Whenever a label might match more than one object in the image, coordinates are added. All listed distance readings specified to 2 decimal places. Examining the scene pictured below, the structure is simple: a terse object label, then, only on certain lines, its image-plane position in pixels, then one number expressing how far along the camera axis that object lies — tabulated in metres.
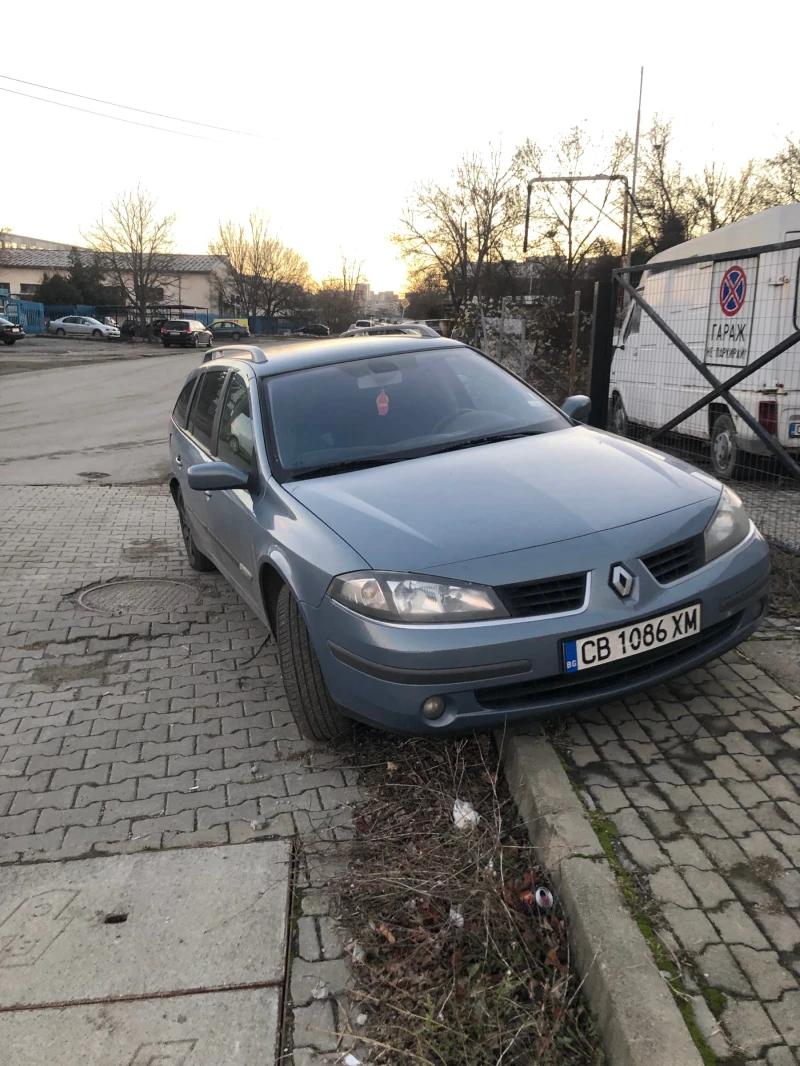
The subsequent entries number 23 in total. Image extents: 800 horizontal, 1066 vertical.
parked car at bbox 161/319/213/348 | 52.00
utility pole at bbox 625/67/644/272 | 33.83
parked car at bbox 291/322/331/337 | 72.26
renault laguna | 3.02
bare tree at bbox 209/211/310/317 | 85.06
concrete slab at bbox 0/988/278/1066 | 2.22
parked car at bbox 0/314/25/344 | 44.69
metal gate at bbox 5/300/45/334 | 57.97
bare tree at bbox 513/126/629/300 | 39.09
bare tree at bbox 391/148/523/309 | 43.28
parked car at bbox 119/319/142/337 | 58.94
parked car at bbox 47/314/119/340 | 57.56
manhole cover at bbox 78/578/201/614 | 5.73
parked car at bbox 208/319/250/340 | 62.72
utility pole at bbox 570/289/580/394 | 13.63
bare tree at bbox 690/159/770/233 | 33.75
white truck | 7.85
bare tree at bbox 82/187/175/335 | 61.03
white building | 81.12
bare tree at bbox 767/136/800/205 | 30.58
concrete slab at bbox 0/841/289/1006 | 2.49
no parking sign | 8.55
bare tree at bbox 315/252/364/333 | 91.62
